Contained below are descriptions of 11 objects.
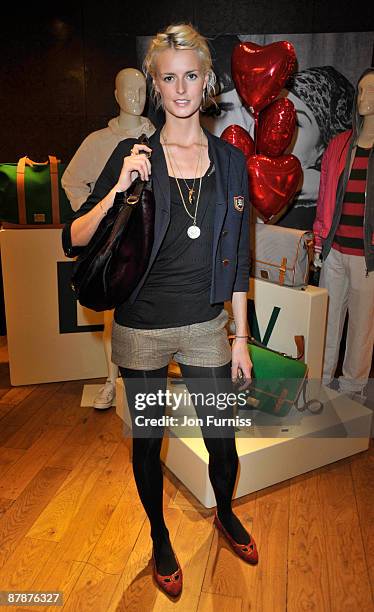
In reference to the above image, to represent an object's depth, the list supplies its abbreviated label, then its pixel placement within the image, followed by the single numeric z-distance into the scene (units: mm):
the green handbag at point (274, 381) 2424
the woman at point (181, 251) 1468
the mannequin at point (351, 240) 3010
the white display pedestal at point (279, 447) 2285
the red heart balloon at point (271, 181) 3107
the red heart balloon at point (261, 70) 3020
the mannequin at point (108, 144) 3045
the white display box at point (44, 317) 3381
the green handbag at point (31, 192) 3279
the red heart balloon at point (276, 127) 3150
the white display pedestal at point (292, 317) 2635
